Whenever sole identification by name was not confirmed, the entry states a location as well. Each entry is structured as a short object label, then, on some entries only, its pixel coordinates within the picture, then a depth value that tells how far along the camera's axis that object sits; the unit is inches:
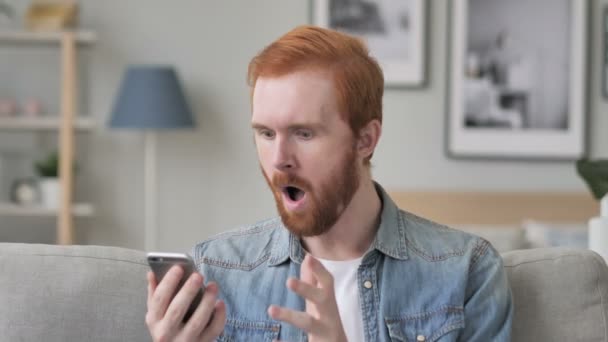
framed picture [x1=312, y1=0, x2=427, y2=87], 189.8
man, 66.2
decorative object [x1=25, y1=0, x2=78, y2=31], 183.0
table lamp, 178.2
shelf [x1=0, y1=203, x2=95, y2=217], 182.4
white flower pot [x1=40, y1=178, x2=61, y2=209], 184.5
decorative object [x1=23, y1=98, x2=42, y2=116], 186.4
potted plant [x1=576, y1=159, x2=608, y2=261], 82.6
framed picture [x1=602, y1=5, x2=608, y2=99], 188.5
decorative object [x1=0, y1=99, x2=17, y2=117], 184.4
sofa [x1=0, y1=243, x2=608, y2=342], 68.5
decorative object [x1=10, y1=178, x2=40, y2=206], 185.3
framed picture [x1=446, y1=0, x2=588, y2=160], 189.6
